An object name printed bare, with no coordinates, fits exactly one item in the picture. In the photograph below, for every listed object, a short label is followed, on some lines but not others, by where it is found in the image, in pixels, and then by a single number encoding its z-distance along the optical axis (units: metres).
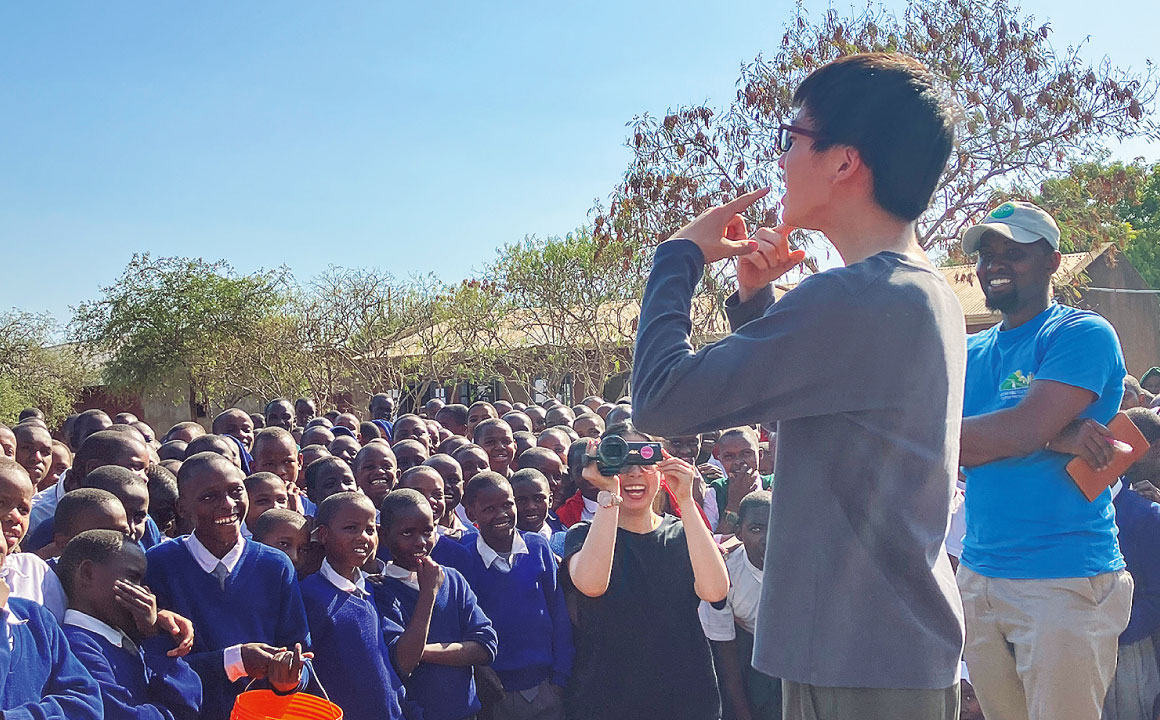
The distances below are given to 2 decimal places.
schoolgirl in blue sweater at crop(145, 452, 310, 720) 2.96
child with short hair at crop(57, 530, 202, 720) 2.64
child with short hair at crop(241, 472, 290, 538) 4.12
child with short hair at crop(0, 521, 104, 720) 2.36
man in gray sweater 1.48
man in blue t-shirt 2.51
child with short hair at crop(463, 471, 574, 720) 3.64
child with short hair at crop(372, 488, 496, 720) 3.38
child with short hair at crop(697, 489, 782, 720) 3.90
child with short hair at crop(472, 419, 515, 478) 6.43
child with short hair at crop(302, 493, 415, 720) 3.17
